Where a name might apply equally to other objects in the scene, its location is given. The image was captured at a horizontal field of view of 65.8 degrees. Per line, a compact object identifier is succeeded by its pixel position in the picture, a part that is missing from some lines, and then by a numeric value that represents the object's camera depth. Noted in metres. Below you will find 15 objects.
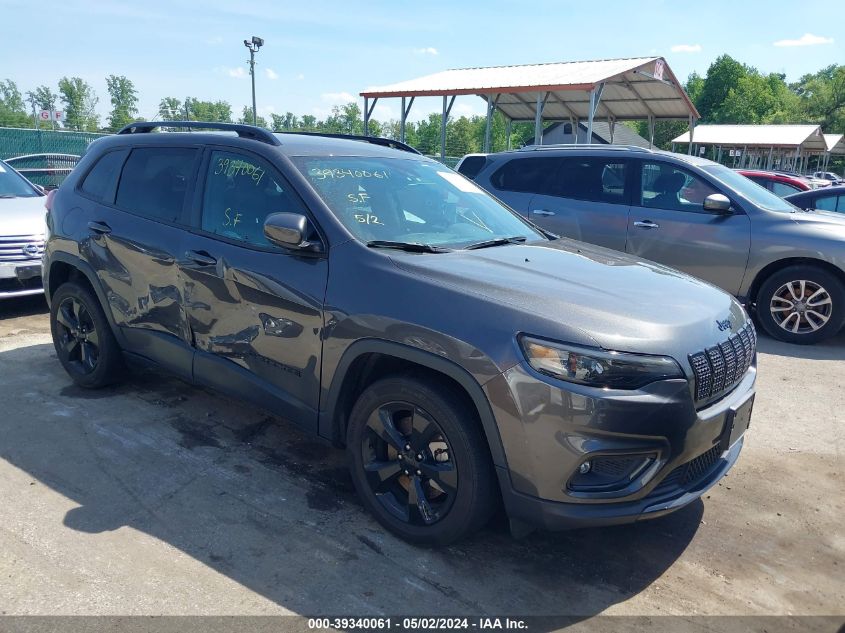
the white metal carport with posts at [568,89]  18.19
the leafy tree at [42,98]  91.50
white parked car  6.35
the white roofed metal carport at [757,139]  41.41
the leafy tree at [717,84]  84.81
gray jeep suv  2.46
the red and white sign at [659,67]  18.88
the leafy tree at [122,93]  94.56
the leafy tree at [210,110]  102.97
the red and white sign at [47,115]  45.78
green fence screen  18.34
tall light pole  29.97
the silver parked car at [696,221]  6.33
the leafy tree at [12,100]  91.57
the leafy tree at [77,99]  81.52
